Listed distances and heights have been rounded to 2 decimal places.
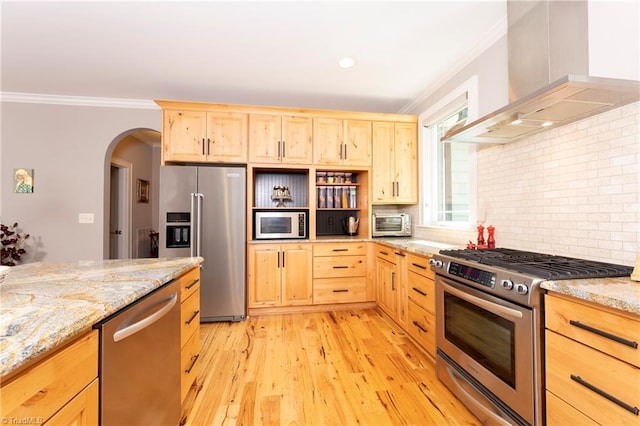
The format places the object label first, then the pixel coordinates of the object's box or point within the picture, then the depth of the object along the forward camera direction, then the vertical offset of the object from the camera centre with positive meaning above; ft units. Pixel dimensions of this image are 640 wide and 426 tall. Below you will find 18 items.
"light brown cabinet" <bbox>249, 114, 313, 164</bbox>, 10.66 +3.05
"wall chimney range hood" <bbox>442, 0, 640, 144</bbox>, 4.21 +2.68
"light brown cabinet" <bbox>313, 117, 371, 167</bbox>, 11.14 +3.04
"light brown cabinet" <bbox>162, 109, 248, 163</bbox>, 10.16 +3.01
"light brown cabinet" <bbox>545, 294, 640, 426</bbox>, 2.99 -1.82
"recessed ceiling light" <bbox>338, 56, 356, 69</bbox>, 8.48 +4.84
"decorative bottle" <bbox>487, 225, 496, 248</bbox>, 7.34 -0.64
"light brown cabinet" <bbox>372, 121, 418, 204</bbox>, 11.59 +2.24
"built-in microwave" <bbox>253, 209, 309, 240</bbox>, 10.81 -0.38
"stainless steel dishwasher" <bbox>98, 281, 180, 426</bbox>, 2.94 -1.87
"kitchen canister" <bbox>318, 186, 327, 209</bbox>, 11.95 +0.80
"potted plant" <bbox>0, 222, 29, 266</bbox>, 10.45 -1.08
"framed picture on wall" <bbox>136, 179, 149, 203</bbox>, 16.66 +1.61
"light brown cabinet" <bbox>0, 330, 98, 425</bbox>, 1.92 -1.39
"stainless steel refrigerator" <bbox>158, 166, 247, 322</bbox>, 9.68 -0.42
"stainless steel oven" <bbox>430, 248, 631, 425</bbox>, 4.01 -1.96
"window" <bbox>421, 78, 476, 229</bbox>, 8.78 +1.59
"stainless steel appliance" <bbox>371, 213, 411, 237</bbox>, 11.46 -0.39
